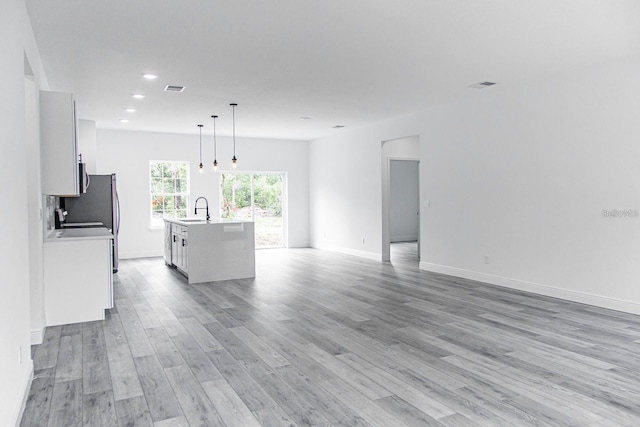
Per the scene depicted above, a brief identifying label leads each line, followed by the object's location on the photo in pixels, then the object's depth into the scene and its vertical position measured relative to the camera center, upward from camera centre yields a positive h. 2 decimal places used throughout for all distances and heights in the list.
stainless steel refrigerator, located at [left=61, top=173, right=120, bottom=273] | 7.48 +0.11
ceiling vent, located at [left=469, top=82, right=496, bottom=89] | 5.71 +1.47
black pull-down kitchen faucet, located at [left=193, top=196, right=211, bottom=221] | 9.78 +0.03
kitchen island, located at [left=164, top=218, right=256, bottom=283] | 6.69 -0.62
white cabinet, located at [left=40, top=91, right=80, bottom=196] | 4.16 +0.60
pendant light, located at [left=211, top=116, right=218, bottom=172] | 10.16 +1.24
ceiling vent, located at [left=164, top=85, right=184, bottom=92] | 5.72 +1.50
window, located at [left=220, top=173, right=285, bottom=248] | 10.65 +0.13
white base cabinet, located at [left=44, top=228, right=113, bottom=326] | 4.46 -0.65
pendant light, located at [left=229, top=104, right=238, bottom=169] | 6.93 +1.51
